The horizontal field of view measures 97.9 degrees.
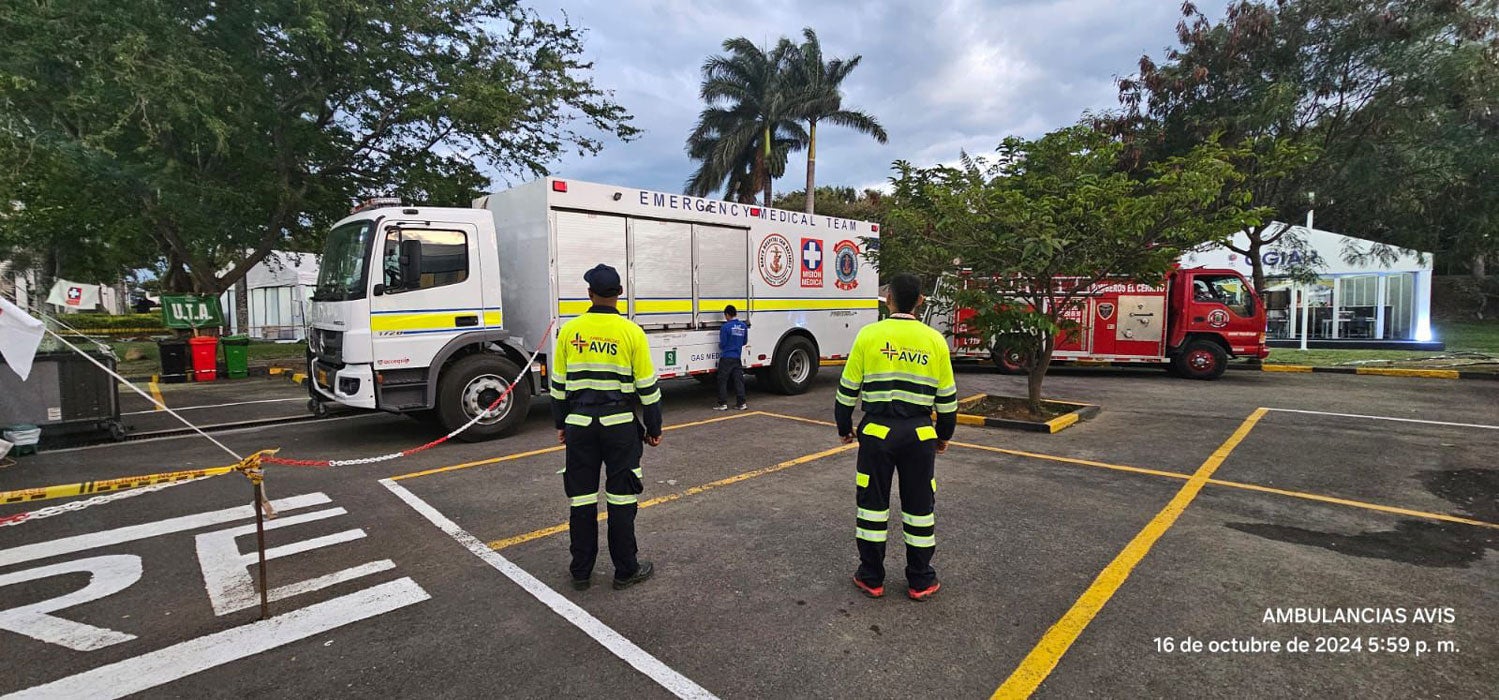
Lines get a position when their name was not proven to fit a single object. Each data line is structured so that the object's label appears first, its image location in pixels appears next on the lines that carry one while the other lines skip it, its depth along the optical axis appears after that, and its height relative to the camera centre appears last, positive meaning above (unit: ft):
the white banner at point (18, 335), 12.00 -0.30
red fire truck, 40.91 -0.72
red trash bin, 45.37 -2.82
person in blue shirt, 30.50 -1.62
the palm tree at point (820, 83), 82.38 +29.46
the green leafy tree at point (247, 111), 35.17 +12.87
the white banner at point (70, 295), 55.92 +2.11
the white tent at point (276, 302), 97.66 +2.51
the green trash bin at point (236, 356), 47.26 -2.78
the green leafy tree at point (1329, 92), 40.95 +14.95
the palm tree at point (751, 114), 82.43 +25.71
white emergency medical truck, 22.85 +1.15
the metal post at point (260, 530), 10.69 -3.50
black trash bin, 44.44 -2.98
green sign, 46.57 +0.44
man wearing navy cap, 11.74 -1.82
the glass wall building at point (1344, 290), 57.93 +2.02
